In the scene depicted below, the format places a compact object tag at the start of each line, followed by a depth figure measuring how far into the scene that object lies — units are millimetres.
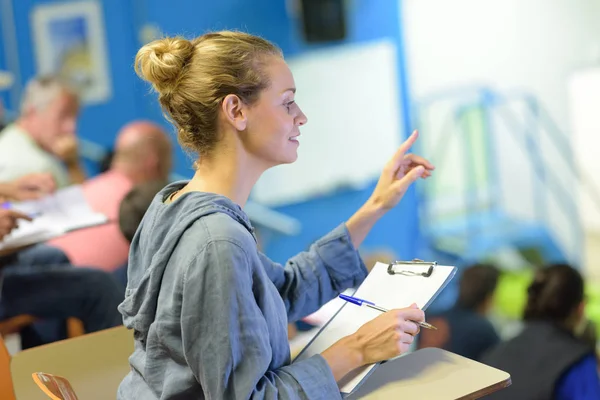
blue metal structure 6000
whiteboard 5473
